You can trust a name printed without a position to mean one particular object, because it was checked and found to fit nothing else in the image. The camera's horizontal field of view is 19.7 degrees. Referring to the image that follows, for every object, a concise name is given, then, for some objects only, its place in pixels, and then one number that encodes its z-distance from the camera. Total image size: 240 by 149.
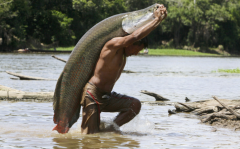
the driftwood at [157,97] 16.90
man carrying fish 9.60
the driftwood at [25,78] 26.02
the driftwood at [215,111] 12.82
